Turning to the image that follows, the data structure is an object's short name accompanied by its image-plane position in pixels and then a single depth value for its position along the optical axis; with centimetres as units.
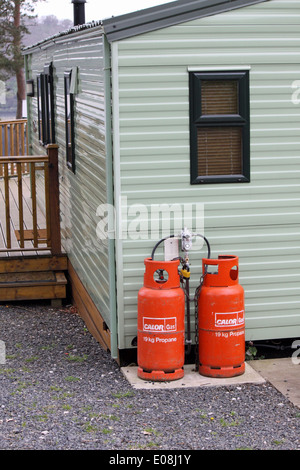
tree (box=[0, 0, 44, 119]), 3432
